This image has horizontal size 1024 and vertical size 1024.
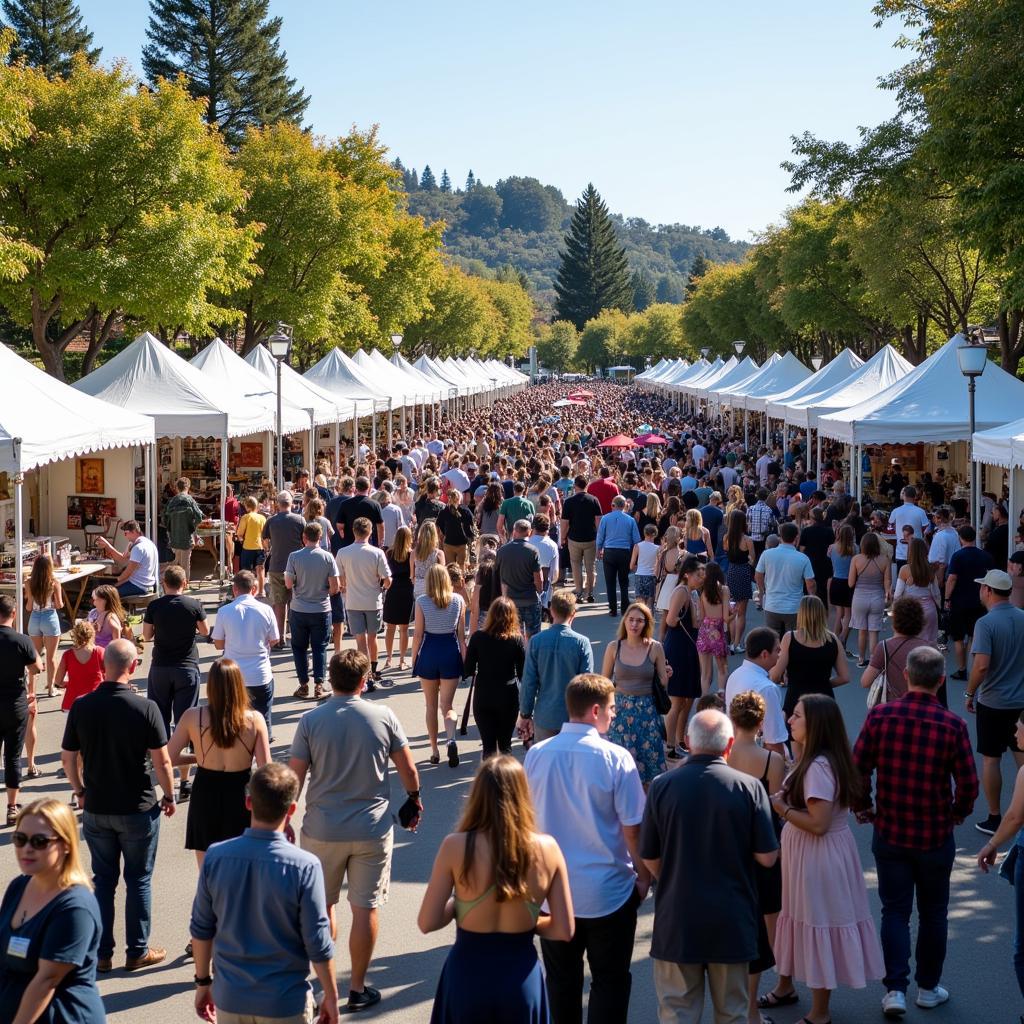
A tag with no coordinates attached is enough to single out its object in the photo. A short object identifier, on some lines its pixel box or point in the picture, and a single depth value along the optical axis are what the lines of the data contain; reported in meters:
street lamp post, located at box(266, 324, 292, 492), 19.19
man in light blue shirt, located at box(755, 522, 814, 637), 11.16
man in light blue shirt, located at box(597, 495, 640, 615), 15.20
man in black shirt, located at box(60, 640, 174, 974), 5.92
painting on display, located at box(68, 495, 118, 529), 17.34
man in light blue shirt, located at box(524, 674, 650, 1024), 4.69
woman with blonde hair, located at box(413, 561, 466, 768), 9.23
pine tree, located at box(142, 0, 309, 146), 53.66
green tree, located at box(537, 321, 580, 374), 158.62
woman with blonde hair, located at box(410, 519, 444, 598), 11.56
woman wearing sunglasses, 3.84
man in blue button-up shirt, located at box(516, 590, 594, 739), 7.43
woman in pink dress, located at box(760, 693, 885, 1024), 5.19
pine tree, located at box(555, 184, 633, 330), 151.38
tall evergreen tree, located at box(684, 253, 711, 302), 141.75
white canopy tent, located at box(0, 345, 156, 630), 11.66
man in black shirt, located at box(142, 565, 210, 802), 8.33
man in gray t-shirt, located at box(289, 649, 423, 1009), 5.52
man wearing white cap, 8.10
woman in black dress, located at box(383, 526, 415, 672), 11.83
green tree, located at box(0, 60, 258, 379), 22.09
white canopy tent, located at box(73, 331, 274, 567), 17.34
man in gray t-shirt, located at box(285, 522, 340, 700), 10.92
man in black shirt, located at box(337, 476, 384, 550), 14.34
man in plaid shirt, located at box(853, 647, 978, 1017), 5.48
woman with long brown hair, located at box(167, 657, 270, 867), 5.93
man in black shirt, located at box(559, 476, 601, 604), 16.88
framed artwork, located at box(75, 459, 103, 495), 17.27
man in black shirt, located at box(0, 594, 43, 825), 7.84
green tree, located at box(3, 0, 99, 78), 50.34
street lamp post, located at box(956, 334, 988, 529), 15.39
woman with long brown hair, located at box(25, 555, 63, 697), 9.96
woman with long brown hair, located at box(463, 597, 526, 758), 8.09
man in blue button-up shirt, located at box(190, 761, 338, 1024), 4.07
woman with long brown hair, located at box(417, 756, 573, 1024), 3.71
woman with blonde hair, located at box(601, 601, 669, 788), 7.26
